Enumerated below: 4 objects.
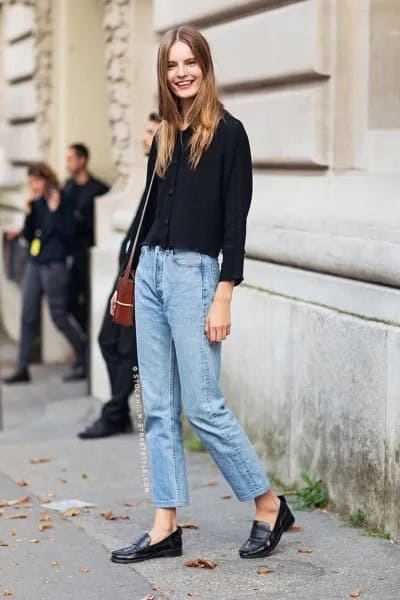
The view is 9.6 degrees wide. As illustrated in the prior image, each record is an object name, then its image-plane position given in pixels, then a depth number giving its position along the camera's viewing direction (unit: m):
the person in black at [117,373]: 13.60
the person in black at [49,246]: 18.72
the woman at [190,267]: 8.53
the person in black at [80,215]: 18.84
